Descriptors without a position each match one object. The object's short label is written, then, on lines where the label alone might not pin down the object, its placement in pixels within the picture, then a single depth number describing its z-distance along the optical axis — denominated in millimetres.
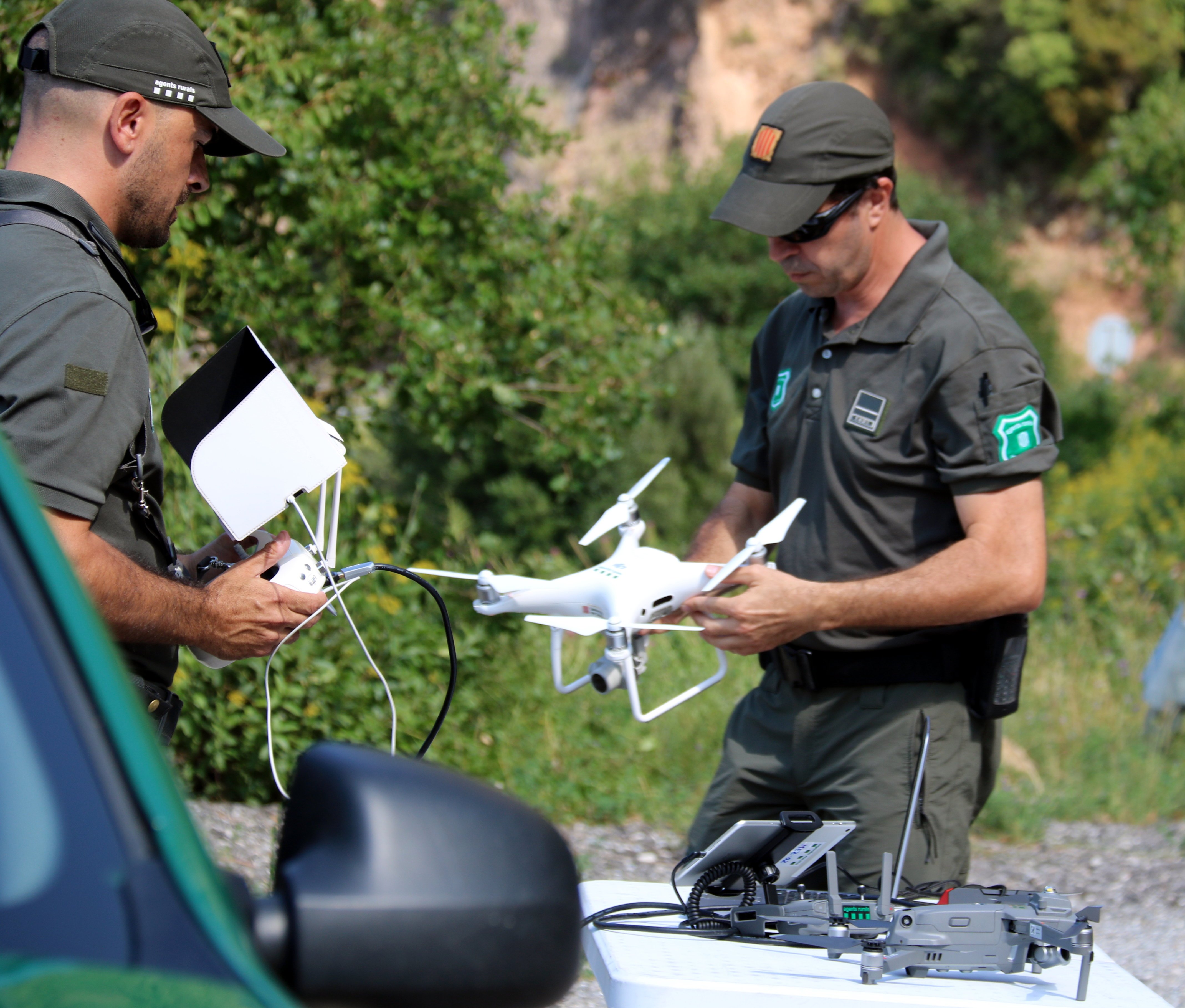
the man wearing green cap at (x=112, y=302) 4093
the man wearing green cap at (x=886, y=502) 4468
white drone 4311
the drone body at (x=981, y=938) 4125
